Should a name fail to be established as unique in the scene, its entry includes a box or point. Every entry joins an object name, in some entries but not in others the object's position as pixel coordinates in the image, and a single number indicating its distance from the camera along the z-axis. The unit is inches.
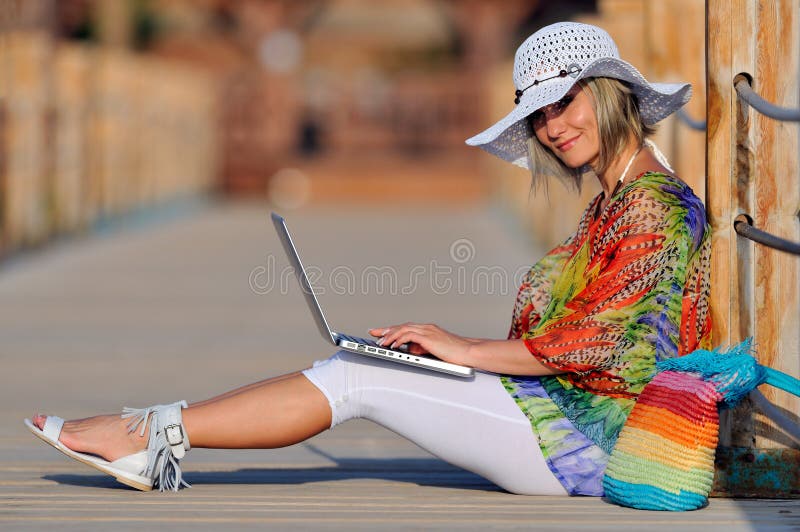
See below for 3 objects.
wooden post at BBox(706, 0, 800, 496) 291.9
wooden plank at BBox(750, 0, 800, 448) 292.5
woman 279.7
